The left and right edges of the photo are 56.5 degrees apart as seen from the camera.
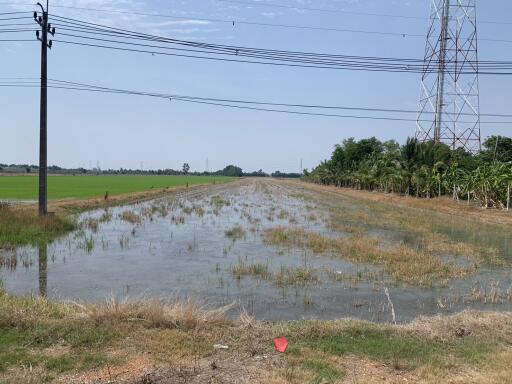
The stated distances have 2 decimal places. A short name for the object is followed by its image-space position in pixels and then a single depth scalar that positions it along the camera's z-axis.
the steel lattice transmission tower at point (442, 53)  43.50
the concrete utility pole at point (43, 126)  19.12
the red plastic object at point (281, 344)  5.38
